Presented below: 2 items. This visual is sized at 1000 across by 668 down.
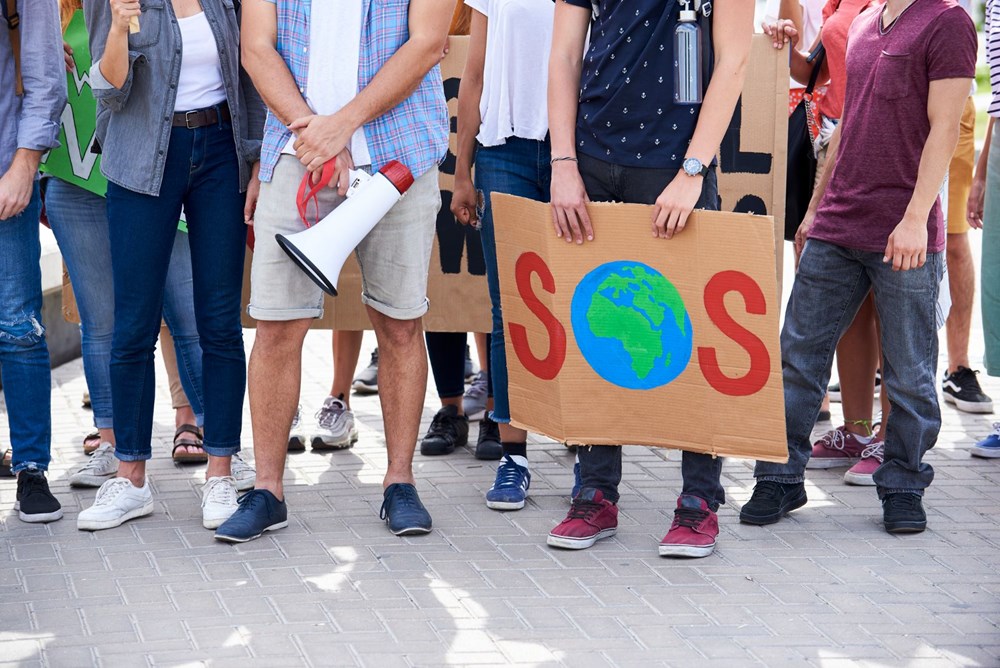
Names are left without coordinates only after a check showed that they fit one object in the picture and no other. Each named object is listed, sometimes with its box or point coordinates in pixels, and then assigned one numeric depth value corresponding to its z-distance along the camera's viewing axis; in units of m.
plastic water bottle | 7.89
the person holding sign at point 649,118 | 7.95
